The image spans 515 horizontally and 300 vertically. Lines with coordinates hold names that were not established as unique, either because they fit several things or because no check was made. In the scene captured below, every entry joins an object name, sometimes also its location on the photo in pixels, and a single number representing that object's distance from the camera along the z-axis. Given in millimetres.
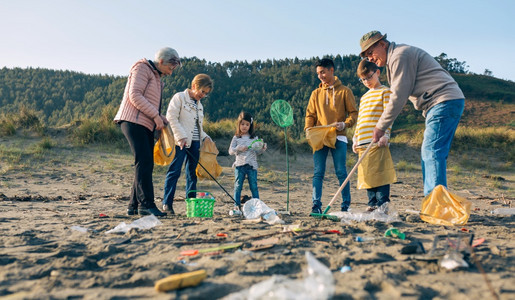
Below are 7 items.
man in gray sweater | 3588
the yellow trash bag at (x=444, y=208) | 3428
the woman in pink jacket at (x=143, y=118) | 3986
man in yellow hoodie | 4434
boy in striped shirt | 4168
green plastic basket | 4031
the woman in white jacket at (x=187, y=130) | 4430
